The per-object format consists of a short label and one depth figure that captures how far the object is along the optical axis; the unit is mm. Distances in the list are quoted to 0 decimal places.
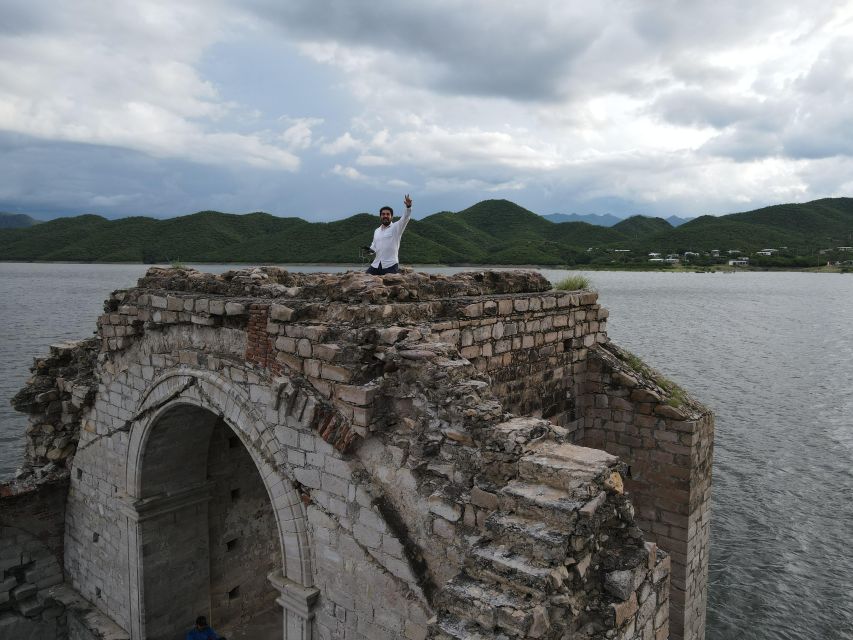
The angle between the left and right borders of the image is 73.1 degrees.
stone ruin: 3969
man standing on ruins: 8047
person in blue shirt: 8586
